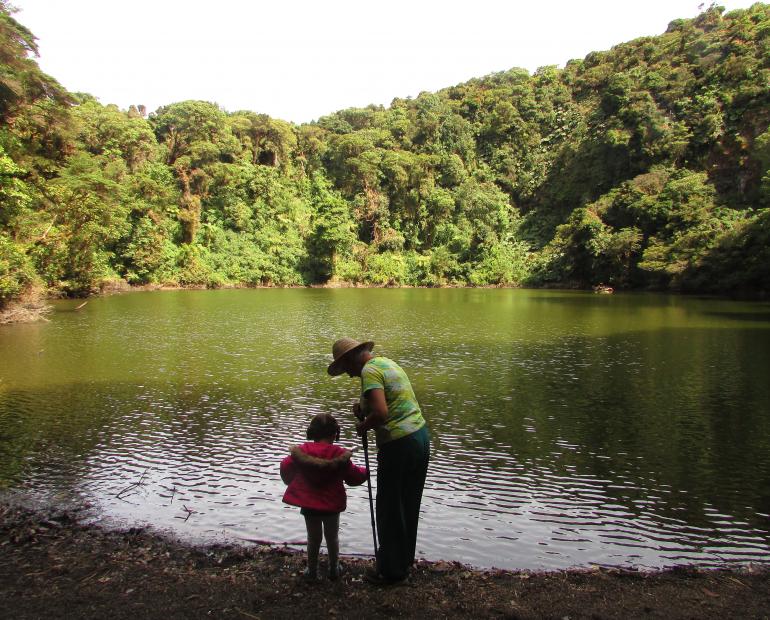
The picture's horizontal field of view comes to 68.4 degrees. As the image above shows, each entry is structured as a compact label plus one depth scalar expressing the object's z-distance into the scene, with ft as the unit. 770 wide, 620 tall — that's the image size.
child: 13.42
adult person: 13.43
